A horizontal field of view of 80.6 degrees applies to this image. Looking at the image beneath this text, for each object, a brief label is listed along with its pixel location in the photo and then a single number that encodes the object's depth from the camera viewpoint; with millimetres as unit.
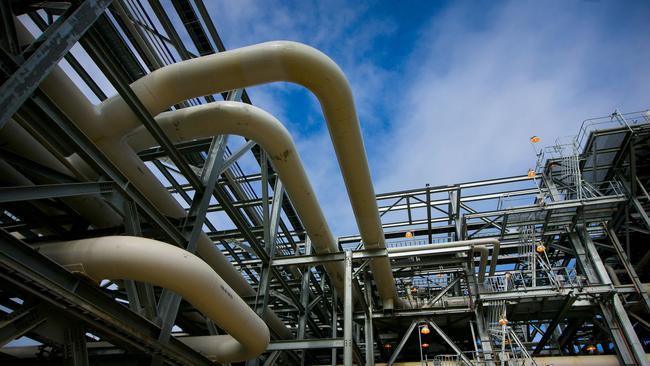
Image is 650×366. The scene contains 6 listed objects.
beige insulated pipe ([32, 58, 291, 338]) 5301
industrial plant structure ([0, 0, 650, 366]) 4531
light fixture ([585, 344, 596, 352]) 16633
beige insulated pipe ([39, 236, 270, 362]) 4559
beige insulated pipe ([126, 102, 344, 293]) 7055
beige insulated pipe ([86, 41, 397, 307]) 5938
